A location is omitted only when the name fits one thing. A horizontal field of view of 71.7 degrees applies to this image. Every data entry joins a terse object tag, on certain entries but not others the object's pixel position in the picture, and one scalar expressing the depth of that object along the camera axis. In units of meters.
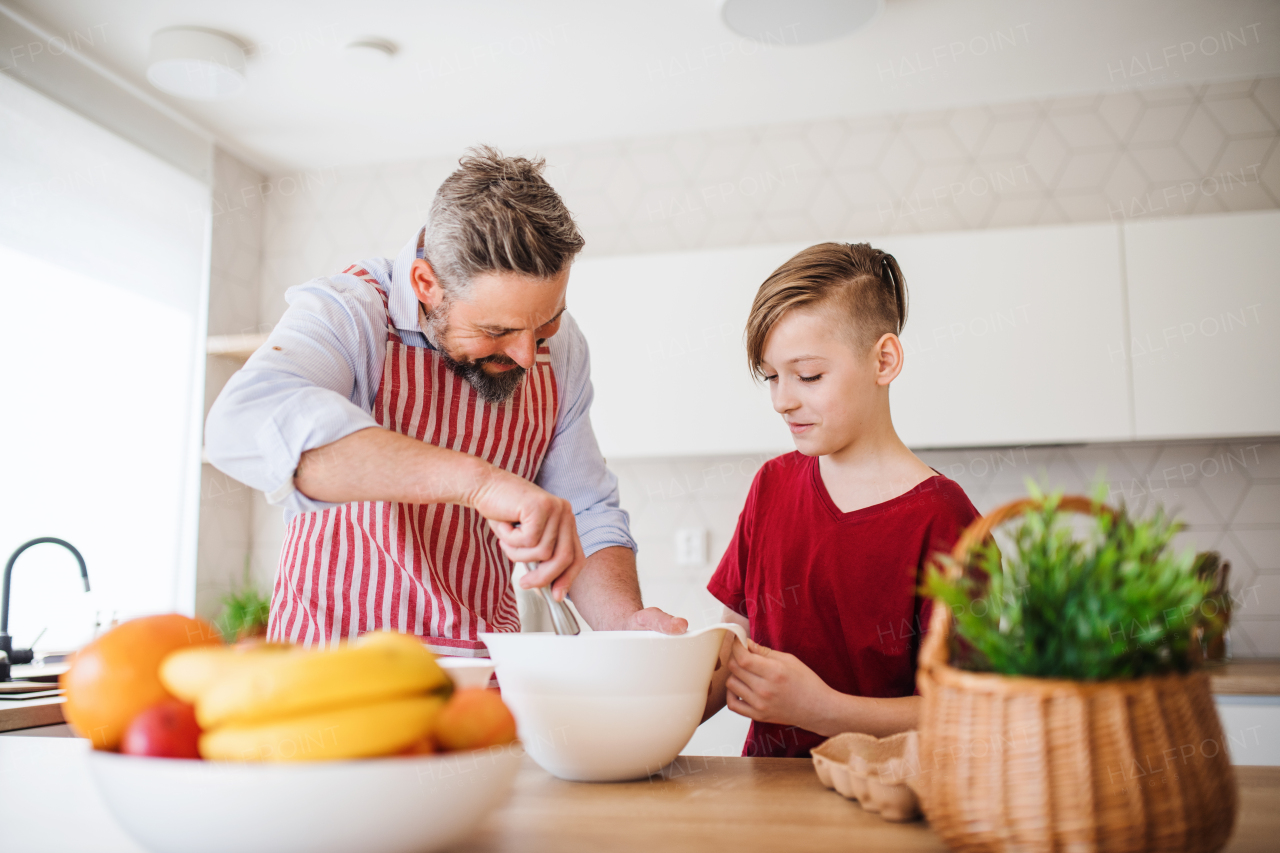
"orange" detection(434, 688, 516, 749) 0.52
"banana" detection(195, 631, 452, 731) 0.48
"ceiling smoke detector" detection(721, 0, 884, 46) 2.08
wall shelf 2.76
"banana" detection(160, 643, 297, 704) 0.51
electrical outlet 2.77
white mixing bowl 0.70
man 0.95
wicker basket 0.48
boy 1.16
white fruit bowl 0.48
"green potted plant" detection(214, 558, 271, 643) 2.64
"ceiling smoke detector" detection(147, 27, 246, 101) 2.31
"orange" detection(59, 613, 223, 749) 0.55
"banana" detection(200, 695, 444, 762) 0.49
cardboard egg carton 0.62
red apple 0.51
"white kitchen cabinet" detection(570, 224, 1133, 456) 2.31
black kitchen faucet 1.60
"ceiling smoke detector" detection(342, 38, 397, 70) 2.38
